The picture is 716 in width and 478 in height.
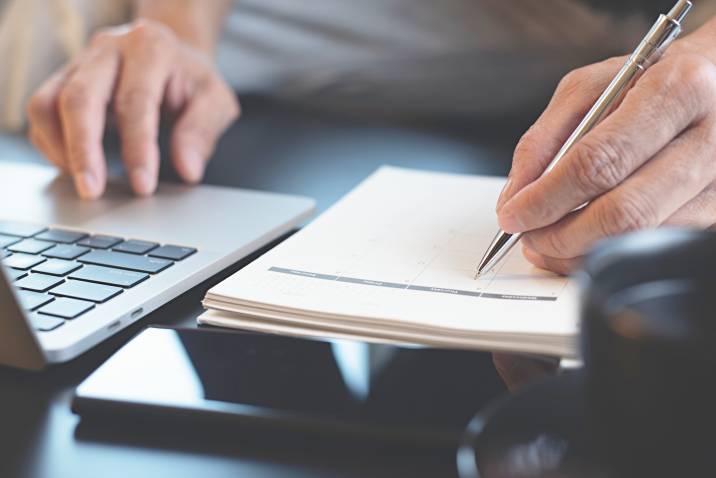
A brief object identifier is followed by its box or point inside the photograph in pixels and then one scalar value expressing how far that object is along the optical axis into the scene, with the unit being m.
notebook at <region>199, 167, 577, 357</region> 0.59
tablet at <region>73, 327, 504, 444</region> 0.55
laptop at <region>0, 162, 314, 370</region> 0.60
